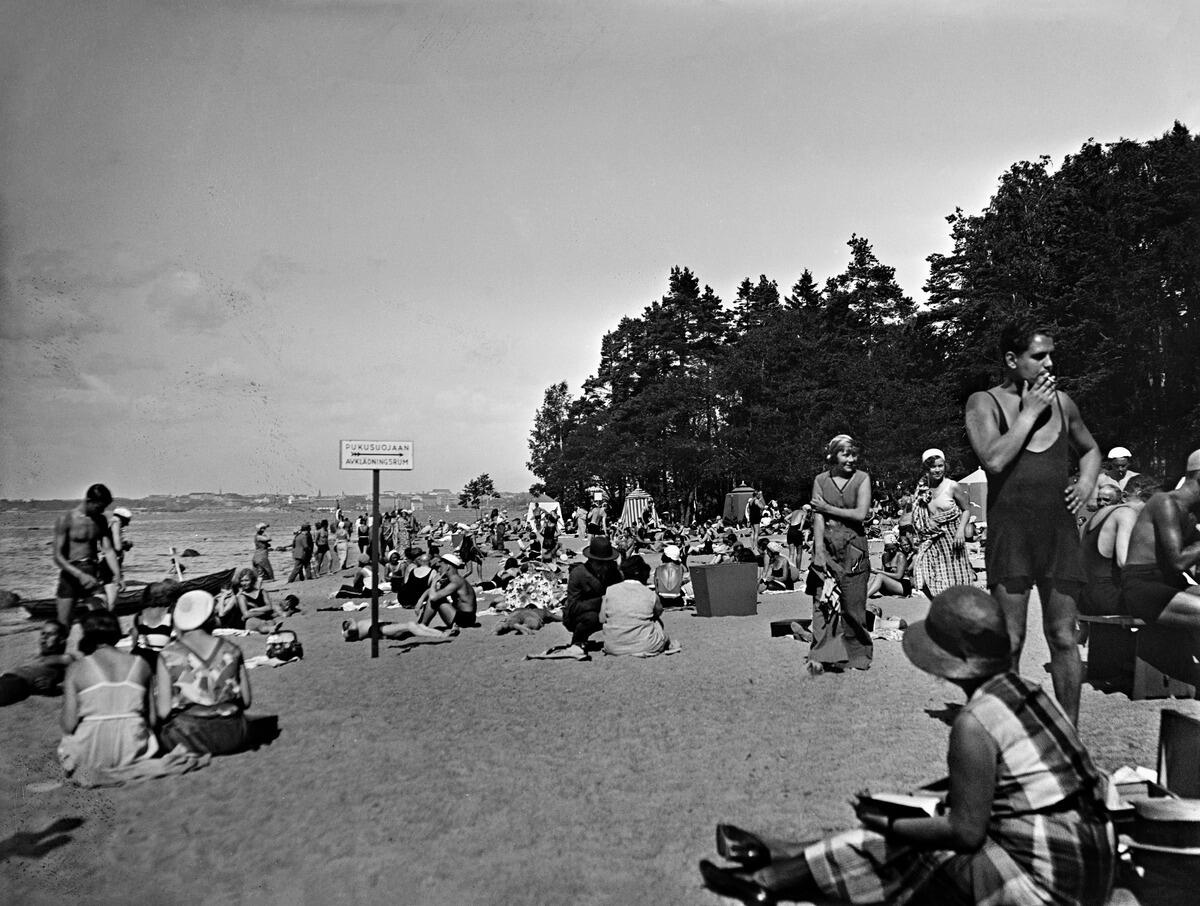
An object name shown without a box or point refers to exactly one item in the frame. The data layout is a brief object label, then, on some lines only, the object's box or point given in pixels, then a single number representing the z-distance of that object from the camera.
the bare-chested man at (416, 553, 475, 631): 11.30
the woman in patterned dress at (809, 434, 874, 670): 7.30
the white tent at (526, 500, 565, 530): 38.95
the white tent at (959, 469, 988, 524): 22.50
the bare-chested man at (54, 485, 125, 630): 8.33
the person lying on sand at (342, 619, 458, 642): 10.48
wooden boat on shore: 10.88
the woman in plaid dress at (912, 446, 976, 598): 7.19
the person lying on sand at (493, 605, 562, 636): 11.03
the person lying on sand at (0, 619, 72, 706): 7.21
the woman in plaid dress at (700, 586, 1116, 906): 2.49
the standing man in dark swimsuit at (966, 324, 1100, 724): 3.93
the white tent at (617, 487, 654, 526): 40.59
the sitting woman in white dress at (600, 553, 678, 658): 8.88
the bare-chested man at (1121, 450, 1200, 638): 5.08
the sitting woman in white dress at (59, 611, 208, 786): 4.95
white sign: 8.66
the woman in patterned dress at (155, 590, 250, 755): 5.29
